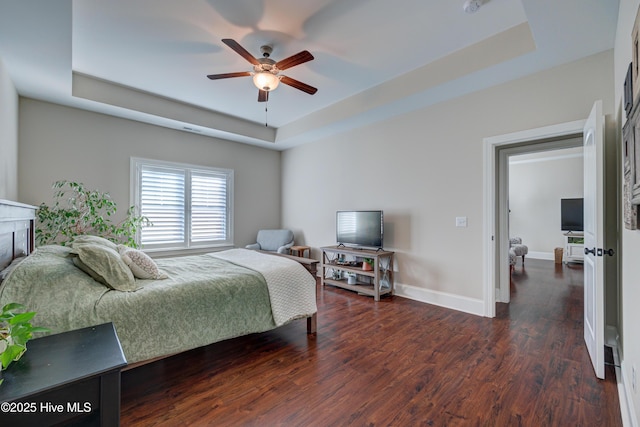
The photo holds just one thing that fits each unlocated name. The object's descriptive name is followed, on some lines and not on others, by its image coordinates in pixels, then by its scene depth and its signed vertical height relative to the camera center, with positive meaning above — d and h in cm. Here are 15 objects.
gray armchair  555 -47
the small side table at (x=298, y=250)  534 -63
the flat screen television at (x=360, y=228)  427 -19
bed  167 -56
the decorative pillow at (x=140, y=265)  227 -39
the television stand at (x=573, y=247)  663 -72
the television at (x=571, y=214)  691 +5
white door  209 -20
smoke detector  228 +169
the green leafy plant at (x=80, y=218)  343 -3
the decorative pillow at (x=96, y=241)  232 -21
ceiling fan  255 +139
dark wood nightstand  99 -60
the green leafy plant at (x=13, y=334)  98 -42
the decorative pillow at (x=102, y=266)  194 -34
